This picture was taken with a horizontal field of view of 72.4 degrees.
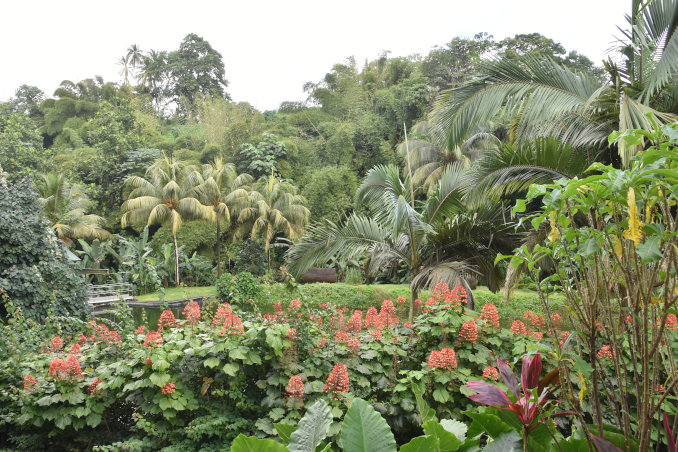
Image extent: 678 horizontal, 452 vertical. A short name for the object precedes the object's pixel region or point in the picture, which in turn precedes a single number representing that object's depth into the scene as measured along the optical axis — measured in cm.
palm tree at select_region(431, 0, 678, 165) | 437
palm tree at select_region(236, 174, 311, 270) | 1897
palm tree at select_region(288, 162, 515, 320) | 620
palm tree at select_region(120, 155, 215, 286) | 1897
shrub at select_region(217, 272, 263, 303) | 1541
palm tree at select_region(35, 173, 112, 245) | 1792
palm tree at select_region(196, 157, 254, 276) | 1939
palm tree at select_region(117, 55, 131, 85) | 3681
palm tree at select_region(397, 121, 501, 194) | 1858
